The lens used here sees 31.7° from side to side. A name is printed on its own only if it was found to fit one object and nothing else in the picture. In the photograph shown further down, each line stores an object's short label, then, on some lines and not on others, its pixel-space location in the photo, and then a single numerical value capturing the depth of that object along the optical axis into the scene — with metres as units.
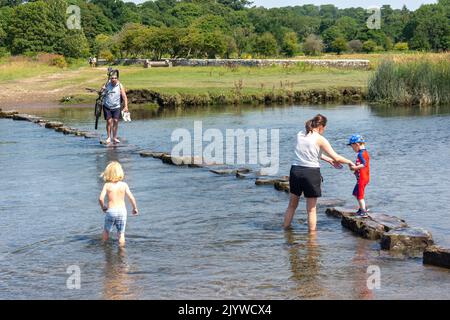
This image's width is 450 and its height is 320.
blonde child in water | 10.72
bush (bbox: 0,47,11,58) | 73.00
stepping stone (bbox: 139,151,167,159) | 20.19
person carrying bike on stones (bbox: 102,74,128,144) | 20.98
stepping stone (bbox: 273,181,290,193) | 15.17
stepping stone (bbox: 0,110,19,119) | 33.40
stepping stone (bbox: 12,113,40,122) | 31.34
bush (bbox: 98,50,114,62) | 70.09
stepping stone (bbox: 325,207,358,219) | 12.22
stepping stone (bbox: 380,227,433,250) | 10.42
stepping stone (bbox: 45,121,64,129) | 27.86
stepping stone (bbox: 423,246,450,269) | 9.57
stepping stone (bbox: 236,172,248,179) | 17.02
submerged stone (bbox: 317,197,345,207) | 13.53
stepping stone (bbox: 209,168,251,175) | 17.53
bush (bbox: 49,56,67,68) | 61.31
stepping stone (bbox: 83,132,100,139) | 24.91
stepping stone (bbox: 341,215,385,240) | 11.15
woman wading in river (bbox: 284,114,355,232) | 11.16
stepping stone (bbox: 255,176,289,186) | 15.71
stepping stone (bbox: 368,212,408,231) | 11.23
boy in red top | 11.48
